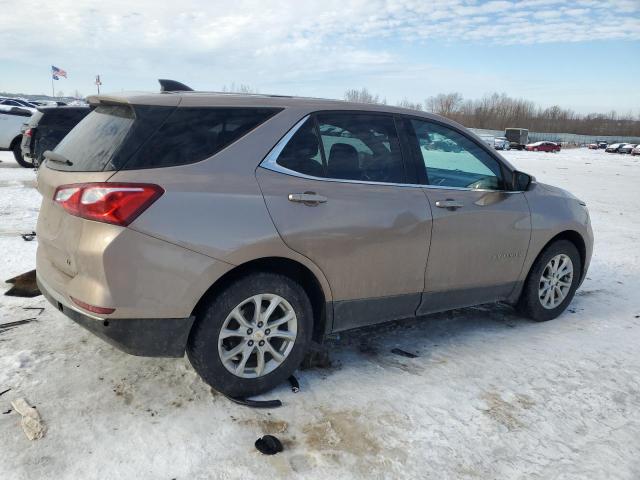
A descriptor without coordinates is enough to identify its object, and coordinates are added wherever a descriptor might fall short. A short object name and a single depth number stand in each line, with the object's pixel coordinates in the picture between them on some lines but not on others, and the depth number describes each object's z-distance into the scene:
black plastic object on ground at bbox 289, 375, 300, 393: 3.29
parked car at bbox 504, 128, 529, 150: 64.75
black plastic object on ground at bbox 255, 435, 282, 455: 2.67
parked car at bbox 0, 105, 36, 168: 14.35
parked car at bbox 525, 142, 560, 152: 58.31
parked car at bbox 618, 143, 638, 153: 60.66
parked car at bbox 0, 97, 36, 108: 29.44
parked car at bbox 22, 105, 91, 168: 11.13
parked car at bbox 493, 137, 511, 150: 52.18
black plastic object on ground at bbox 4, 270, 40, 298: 4.62
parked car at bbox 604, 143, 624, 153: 62.42
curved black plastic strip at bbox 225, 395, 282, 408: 3.09
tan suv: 2.75
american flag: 53.00
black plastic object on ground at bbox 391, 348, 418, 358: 3.90
